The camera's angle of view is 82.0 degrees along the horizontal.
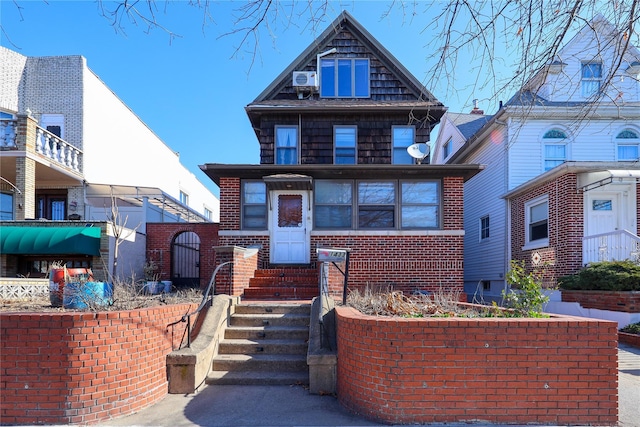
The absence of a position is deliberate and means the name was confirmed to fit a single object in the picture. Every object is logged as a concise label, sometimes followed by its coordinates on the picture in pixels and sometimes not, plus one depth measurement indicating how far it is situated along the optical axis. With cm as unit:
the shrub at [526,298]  452
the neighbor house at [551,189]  1041
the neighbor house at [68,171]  1117
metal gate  1367
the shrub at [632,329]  724
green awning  1075
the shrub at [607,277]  789
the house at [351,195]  1034
